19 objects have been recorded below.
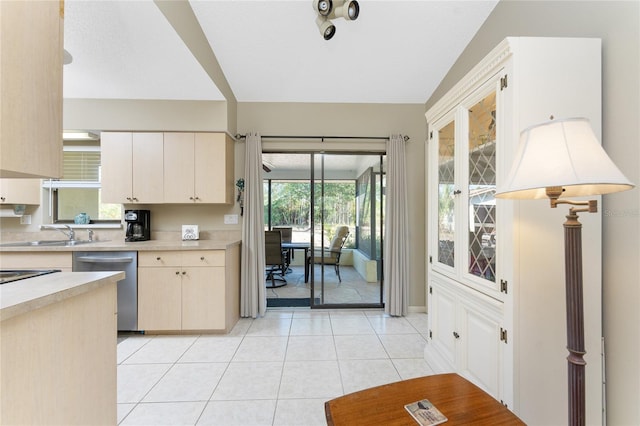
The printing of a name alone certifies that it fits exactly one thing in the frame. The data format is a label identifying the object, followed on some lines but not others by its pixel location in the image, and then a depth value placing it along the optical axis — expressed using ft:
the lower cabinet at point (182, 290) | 9.27
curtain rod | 11.53
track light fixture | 6.14
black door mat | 12.48
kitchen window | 11.20
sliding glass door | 12.25
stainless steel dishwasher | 9.04
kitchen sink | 10.18
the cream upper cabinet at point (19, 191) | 10.13
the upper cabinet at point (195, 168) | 10.32
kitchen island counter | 2.87
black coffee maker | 10.44
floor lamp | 2.89
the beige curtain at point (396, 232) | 11.34
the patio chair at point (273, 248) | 14.01
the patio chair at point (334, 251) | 12.87
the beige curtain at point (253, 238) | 11.07
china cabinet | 4.21
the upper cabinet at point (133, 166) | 10.21
